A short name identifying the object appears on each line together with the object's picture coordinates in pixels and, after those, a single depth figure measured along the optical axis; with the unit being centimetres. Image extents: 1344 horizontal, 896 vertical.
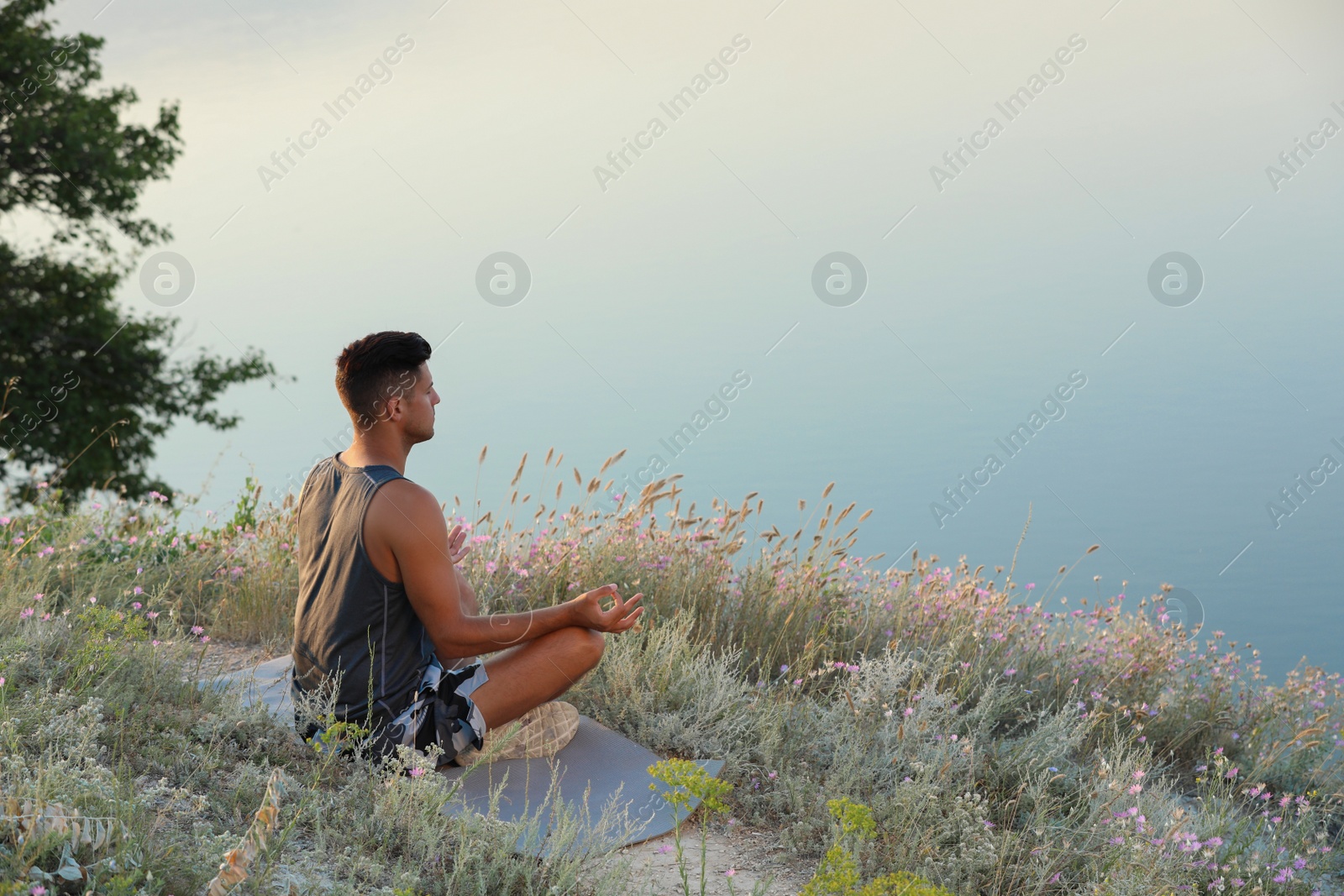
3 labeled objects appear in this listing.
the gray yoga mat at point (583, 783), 762
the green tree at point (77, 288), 2728
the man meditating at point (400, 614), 763
